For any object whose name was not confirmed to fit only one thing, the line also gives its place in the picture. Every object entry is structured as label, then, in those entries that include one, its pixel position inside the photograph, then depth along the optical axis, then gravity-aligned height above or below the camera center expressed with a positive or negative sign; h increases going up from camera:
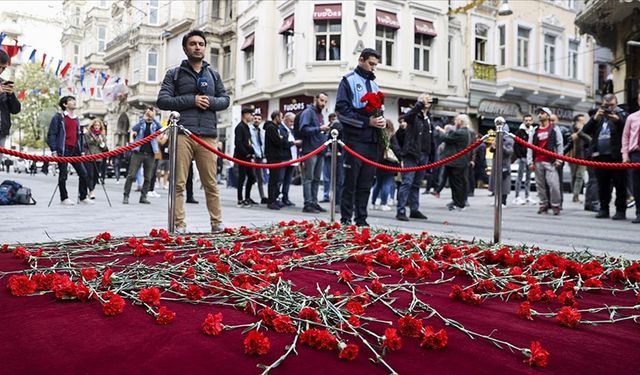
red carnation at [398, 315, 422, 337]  2.36 -0.57
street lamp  22.86 +7.04
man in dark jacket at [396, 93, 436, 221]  8.57 +0.54
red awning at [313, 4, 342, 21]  23.66 +7.09
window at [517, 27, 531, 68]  29.02 +7.05
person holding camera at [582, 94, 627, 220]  9.02 +0.62
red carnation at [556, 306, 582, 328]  2.64 -0.59
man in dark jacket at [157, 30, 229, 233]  5.70 +0.77
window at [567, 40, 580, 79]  31.03 +7.02
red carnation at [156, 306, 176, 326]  2.42 -0.57
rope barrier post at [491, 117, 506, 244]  5.68 +0.07
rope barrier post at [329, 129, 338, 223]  6.99 +0.17
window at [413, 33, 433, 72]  26.16 +6.11
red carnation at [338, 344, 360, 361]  2.07 -0.60
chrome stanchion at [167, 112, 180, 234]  5.56 +0.13
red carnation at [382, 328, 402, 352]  2.15 -0.58
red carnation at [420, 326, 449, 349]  2.21 -0.59
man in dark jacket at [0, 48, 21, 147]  7.71 +0.96
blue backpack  9.35 -0.19
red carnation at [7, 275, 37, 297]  2.85 -0.53
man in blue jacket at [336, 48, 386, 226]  6.58 +0.64
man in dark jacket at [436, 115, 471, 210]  10.54 +0.66
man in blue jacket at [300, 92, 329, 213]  9.66 +0.70
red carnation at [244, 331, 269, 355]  2.08 -0.58
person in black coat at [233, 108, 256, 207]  10.52 +0.61
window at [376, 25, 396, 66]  25.01 +6.28
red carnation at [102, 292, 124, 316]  2.52 -0.54
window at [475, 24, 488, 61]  28.70 +7.20
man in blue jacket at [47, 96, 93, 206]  9.27 +0.68
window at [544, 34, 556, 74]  29.94 +7.05
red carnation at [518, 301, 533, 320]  2.75 -0.59
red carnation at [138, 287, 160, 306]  2.67 -0.53
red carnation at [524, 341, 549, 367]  2.09 -0.61
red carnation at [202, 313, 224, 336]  2.31 -0.57
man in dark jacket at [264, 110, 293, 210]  10.12 +0.63
